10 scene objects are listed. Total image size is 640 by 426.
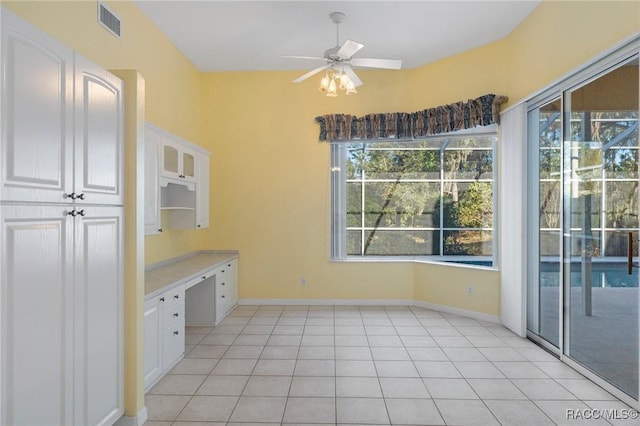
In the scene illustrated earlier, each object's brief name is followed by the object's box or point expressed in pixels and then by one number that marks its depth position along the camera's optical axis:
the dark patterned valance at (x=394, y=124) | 4.56
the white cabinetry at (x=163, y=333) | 2.72
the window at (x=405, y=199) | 4.94
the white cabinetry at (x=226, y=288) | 4.36
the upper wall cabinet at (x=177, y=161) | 3.62
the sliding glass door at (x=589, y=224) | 2.56
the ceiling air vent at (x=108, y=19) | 2.96
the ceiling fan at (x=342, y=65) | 3.32
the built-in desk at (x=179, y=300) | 2.79
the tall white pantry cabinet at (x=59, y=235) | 1.44
